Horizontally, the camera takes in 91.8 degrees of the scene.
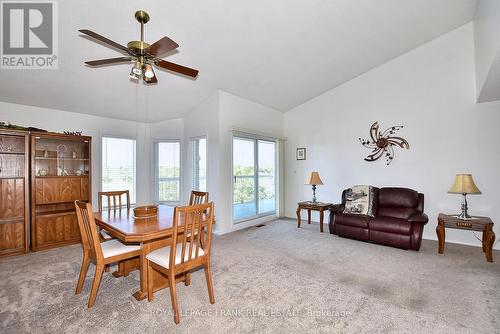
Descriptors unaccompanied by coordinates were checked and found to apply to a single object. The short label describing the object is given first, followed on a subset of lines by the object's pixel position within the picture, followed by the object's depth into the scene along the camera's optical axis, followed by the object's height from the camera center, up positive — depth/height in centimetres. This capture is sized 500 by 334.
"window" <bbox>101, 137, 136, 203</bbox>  509 +6
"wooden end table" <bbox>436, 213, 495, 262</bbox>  327 -87
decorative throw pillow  426 -64
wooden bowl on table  272 -50
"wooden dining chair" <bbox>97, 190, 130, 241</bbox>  290 -51
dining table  212 -57
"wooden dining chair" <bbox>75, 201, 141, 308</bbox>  215 -79
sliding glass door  515 -25
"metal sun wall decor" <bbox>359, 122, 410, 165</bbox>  465 +45
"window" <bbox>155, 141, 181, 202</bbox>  572 -8
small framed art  592 +32
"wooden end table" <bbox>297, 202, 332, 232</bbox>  488 -85
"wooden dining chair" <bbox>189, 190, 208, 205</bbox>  339 -44
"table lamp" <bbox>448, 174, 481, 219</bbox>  352 -33
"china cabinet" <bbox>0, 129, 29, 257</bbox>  344 -34
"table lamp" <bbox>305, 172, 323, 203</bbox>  521 -28
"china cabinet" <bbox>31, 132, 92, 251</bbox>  369 -27
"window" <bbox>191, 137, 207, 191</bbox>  512 +9
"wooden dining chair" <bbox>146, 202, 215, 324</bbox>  200 -81
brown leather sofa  369 -91
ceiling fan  212 +106
